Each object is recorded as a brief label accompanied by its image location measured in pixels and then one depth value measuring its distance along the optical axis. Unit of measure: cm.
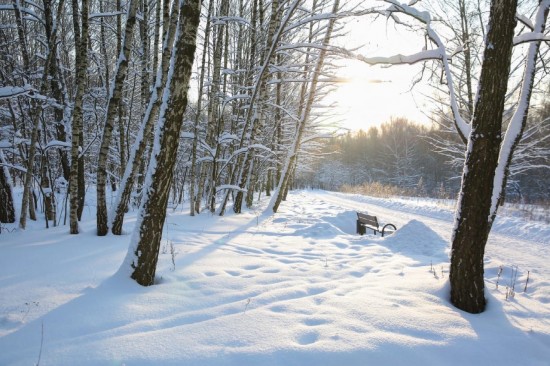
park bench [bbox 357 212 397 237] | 806
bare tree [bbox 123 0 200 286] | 279
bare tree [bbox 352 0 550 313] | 263
